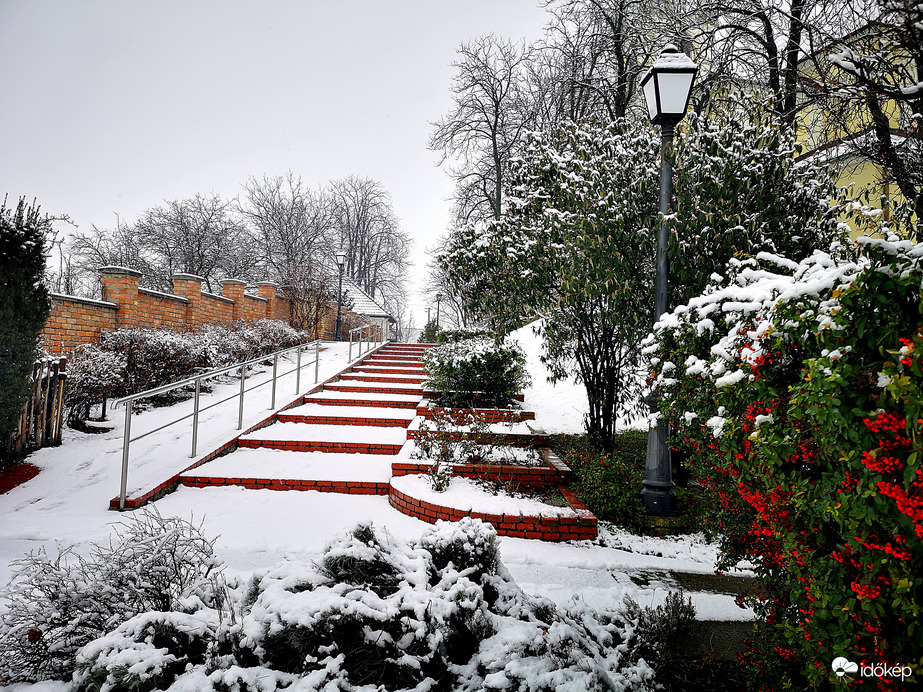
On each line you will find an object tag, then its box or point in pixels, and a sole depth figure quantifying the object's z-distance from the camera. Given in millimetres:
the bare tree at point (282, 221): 28516
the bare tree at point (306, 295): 17375
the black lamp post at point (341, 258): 16984
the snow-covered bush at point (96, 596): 1857
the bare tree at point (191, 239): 25078
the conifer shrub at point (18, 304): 4457
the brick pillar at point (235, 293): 13234
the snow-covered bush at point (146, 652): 1536
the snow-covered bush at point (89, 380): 5996
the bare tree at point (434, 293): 33556
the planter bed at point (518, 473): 4742
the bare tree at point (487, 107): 16766
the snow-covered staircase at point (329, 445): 4824
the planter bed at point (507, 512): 3885
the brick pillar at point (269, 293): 15547
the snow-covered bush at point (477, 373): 7406
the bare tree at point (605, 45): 9219
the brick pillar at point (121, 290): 8844
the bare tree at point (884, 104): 2830
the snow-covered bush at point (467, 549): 2197
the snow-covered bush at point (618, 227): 4383
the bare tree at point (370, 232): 37375
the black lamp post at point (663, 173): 4043
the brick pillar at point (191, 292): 11163
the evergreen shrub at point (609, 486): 4270
